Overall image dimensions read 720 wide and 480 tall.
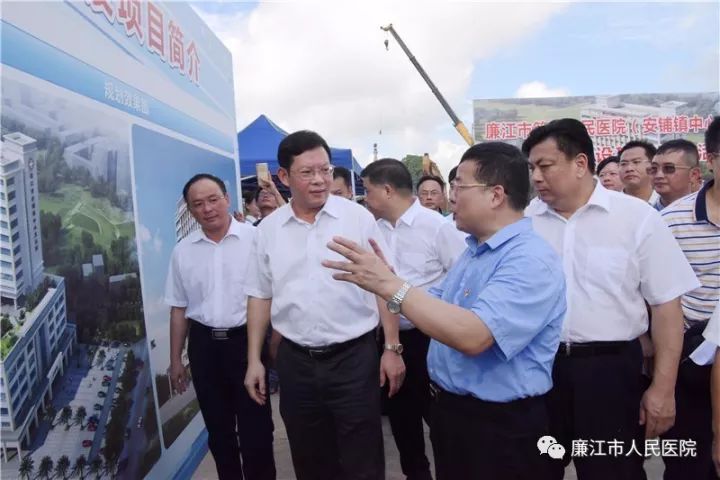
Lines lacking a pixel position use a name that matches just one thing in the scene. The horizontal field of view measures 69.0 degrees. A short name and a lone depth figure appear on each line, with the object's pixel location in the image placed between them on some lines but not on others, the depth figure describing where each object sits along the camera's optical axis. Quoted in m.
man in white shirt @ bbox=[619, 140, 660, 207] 3.85
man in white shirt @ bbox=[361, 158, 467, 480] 2.91
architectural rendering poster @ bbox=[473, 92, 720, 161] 15.11
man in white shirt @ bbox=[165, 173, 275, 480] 2.68
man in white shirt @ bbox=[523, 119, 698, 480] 1.88
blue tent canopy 7.05
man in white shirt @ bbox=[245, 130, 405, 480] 2.16
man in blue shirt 1.38
